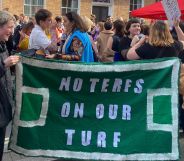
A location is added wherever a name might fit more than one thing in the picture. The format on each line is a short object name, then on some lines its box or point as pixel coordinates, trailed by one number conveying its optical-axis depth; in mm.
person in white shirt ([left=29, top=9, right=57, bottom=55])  6797
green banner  4504
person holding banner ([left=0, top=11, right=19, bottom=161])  4137
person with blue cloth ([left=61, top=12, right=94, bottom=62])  5840
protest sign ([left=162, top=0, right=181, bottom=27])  5566
